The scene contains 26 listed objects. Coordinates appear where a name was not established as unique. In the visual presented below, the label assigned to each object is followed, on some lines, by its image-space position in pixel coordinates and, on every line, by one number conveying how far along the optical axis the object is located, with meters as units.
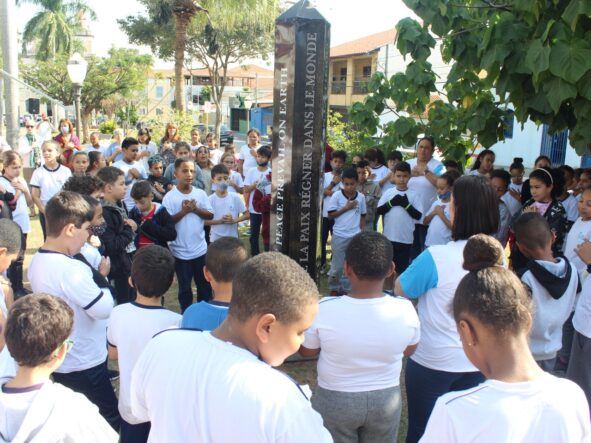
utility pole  10.50
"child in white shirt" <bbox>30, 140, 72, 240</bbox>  7.07
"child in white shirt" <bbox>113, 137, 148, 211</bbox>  7.34
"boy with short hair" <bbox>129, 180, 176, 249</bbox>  5.11
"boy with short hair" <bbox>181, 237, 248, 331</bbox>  2.48
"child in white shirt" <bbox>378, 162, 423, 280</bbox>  6.43
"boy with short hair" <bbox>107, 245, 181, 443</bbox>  2.75
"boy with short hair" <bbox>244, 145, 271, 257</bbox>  7.56
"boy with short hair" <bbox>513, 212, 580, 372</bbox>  3.22
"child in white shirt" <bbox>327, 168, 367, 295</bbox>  6.61
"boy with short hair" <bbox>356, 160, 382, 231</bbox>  7.13
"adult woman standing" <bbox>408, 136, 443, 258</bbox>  6.66
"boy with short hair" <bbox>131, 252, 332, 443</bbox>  1.32
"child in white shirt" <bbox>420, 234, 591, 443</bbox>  1.51
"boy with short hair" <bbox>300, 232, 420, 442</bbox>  2.44
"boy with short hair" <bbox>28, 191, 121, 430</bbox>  3.04
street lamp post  11.29
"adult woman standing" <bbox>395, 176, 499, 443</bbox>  2.89
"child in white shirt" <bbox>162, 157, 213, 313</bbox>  5.38
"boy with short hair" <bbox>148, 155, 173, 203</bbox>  6.99
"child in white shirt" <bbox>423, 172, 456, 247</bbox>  5.66
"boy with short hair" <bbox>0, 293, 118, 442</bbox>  1.80
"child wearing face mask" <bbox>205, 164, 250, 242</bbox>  6.24
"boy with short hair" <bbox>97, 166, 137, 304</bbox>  4.63
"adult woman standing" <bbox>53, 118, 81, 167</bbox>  9.34
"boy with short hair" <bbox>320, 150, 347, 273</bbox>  7.22
